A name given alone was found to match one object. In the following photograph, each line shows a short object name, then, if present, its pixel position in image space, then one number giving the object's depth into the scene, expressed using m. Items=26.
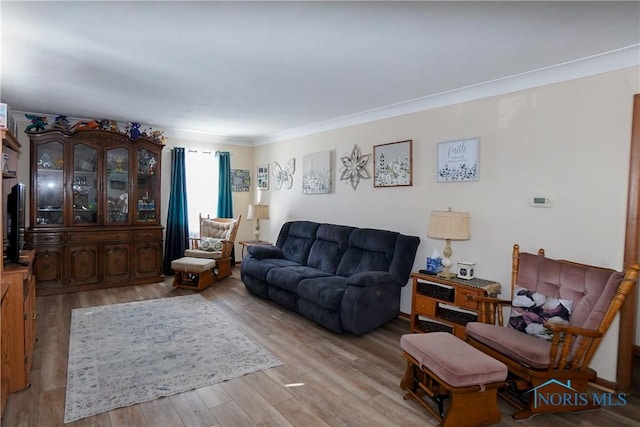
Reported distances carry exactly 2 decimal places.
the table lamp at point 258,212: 6.03
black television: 2.84
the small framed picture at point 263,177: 6.58
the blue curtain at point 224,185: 6.45
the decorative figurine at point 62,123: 4.77
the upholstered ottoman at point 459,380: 2.03
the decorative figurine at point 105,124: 5.18
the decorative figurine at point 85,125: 4.84
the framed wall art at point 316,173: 5.13
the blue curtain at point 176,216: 5.88
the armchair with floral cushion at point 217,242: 5.53
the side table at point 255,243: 5.86
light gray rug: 2.44
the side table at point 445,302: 3.09
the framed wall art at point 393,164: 4.02
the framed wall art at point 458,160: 3.43
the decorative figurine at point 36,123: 4.69
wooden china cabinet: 4.67
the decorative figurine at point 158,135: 5.54
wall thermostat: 2.94
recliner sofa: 3.44
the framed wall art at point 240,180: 6.73
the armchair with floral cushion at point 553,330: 2.21
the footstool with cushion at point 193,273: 4.95
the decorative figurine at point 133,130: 5.27
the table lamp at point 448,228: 3.21
